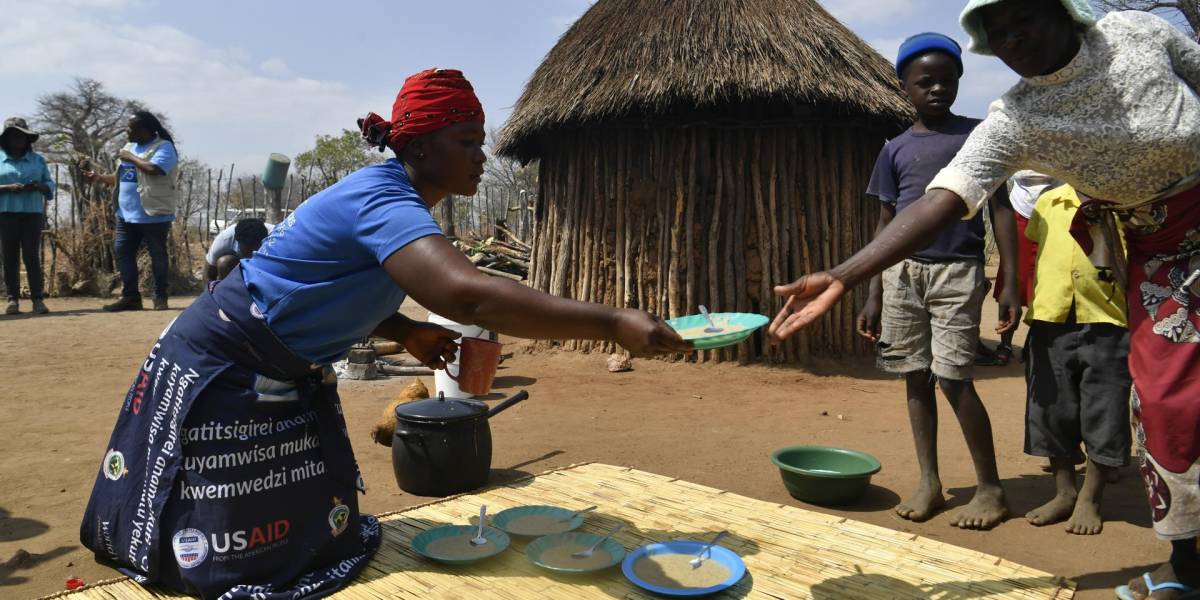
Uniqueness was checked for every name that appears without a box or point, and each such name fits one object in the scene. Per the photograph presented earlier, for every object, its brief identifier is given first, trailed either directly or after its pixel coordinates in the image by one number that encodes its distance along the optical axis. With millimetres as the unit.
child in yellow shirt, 2898
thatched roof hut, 6195
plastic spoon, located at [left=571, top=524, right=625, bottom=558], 2312
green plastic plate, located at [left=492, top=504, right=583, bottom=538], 2613
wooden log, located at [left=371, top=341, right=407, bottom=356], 6105
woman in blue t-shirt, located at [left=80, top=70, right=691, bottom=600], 1968
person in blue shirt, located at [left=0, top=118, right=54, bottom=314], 7508
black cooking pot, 3320
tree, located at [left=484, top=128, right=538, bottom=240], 17953
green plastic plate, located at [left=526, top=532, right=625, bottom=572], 2303
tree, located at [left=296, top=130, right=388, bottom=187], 24781
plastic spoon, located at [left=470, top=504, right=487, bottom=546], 2404
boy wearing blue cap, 3029
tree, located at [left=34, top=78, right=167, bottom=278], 10039
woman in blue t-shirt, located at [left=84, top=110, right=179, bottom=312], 7367
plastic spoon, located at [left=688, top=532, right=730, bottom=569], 2240
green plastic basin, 3219
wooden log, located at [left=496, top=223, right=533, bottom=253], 12792
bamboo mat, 2131
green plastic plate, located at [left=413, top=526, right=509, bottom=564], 2291
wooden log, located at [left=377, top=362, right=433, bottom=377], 6227
